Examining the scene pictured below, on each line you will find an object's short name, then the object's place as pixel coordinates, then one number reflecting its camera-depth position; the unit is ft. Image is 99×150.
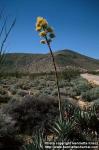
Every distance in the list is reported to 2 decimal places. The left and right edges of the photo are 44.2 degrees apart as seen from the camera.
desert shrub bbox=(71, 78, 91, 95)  27.85
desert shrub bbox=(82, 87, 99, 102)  22.22
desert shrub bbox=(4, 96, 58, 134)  12.04
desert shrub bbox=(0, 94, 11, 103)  19.77
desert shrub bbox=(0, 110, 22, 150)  9.92
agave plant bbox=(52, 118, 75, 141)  9.36
